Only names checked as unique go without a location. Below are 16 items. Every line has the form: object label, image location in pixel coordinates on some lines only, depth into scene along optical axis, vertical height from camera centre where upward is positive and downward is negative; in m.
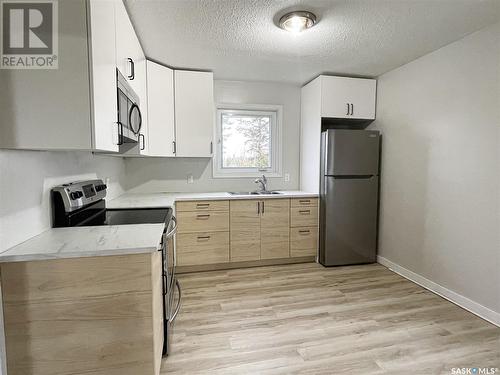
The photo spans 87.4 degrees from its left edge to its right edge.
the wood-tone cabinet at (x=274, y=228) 3.06 -0.68
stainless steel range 1.50 -0.33
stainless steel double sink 3.31 -0.29
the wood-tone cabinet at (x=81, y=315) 1.08 -0.63
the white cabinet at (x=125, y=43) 1.56 +0.84
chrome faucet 3.45 -0.15
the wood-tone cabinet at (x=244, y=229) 2.98 -0.68
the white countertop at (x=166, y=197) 2.37 -0.30
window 3.45 +0.40
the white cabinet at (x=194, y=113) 2.95 +0.65
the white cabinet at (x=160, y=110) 2.71 +0.64
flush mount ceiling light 1.83 +1.08
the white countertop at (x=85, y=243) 1.08 -0.34
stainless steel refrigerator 2.97 -0.28
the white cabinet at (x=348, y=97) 3.12 +0.90
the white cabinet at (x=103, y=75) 1.14 +0.45
